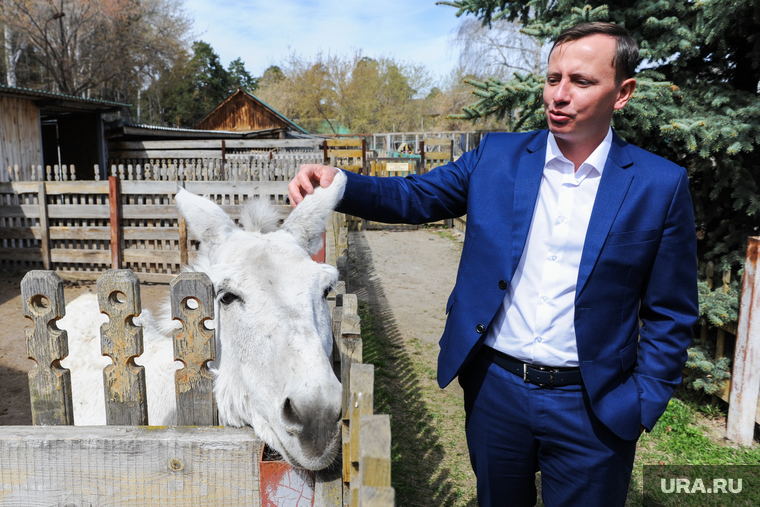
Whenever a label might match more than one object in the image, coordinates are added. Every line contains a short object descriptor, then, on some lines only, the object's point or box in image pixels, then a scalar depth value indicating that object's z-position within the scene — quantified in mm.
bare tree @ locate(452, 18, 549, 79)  30516
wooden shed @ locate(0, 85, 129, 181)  12477
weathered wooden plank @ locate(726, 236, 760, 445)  3932
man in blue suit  1790
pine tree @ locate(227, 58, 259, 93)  57203
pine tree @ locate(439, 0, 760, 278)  4258
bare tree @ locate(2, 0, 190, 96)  27023
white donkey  1608
